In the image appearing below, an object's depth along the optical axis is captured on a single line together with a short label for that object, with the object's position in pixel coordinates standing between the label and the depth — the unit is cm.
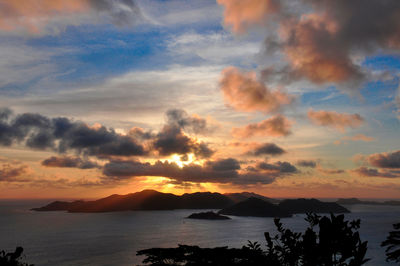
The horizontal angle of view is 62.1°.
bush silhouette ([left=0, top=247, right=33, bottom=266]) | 2844
